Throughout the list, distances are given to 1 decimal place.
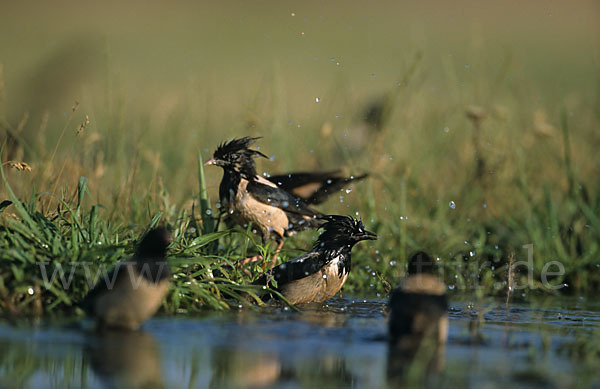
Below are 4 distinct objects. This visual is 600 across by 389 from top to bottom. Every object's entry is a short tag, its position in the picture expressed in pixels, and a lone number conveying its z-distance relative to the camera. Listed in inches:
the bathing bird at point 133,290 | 388.5
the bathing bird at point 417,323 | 379.9
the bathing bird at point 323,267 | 544.7
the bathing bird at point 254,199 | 637.3
